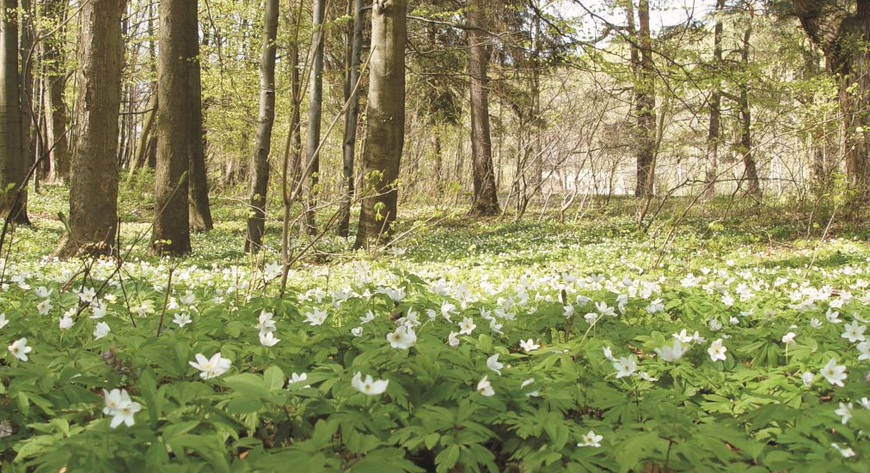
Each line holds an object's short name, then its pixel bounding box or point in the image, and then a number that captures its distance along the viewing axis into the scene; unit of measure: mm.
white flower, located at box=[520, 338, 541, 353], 2170
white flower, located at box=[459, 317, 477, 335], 2291
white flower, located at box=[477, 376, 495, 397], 1642
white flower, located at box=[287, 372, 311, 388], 1561
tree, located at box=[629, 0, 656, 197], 9742
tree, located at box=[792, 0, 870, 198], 9883
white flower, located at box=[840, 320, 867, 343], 2051
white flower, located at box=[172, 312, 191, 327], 2222
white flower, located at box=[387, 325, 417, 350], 1787
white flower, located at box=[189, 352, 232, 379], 1546
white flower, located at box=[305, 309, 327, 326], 2254
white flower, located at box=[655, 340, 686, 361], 1623
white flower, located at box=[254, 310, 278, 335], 2012
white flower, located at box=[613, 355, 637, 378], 1835
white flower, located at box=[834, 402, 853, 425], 1480
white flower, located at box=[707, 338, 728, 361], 2098
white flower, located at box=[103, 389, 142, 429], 1301
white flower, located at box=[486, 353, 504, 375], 1816
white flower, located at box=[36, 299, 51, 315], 2308
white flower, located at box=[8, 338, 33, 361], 1705
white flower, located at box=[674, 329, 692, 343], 2155
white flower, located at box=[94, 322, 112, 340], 1935
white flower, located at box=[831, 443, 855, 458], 1358
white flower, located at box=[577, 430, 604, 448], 1535
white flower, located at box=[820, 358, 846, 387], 1742
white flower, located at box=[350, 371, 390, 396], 1458
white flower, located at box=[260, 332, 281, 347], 1834
